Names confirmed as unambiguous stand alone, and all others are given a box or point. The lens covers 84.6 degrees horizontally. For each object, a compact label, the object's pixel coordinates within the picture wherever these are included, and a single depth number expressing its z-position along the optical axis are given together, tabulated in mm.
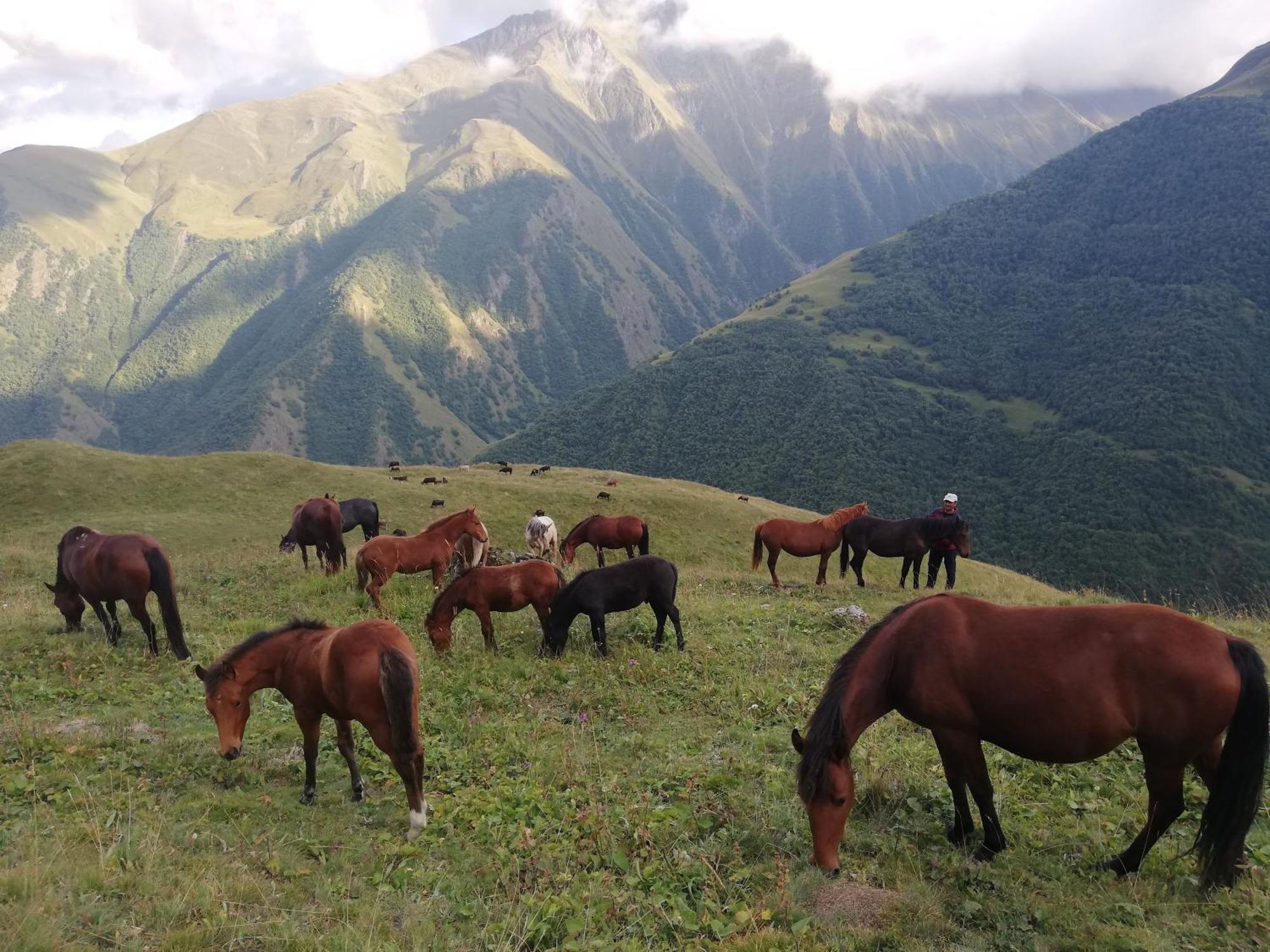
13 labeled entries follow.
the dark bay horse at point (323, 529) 23688
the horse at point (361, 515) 34344
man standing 22562
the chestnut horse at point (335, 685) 7398
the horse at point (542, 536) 27328
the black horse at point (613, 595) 13633
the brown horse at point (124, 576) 13047
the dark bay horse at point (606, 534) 26281
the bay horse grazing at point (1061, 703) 6129
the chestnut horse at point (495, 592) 13836
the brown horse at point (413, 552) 17125
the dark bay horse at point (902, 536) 22625
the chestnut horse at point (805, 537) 23172
